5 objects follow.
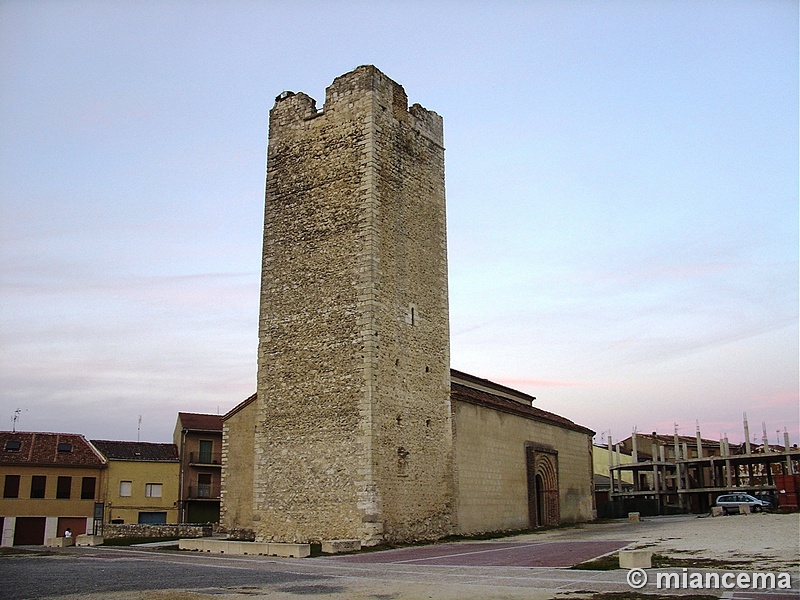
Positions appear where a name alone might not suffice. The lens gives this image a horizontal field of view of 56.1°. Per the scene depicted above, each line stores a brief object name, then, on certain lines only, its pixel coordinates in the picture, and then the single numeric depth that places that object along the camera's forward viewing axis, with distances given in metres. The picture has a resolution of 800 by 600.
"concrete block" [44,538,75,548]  24.25
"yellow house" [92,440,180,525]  40.59
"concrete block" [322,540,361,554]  18.00
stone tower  20.25
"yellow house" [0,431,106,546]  37.81
